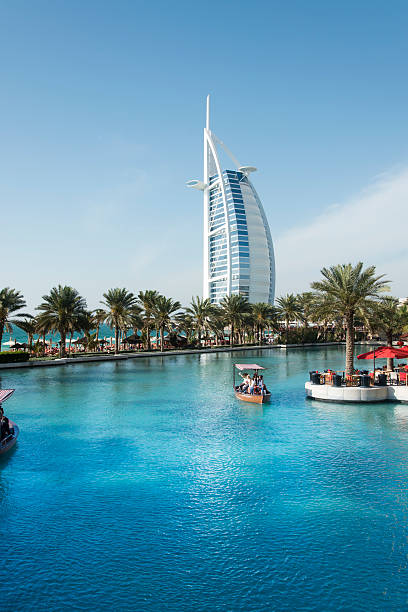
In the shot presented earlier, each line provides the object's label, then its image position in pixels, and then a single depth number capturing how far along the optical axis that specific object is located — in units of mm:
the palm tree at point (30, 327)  54694
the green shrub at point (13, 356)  46156
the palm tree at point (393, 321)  38778
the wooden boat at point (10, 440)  16981
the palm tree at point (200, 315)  71500
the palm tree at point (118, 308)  60219
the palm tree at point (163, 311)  64562
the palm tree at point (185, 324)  67875
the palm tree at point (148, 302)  65875
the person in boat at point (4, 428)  17658
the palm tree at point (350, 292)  29781
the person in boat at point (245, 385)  28267
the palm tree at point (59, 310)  52094
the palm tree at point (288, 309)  87188
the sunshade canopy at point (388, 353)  28641
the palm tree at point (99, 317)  61312
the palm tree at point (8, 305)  47925
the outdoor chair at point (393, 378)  27964
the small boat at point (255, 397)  26859
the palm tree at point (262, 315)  82125
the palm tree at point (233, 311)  76562
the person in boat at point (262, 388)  27206
